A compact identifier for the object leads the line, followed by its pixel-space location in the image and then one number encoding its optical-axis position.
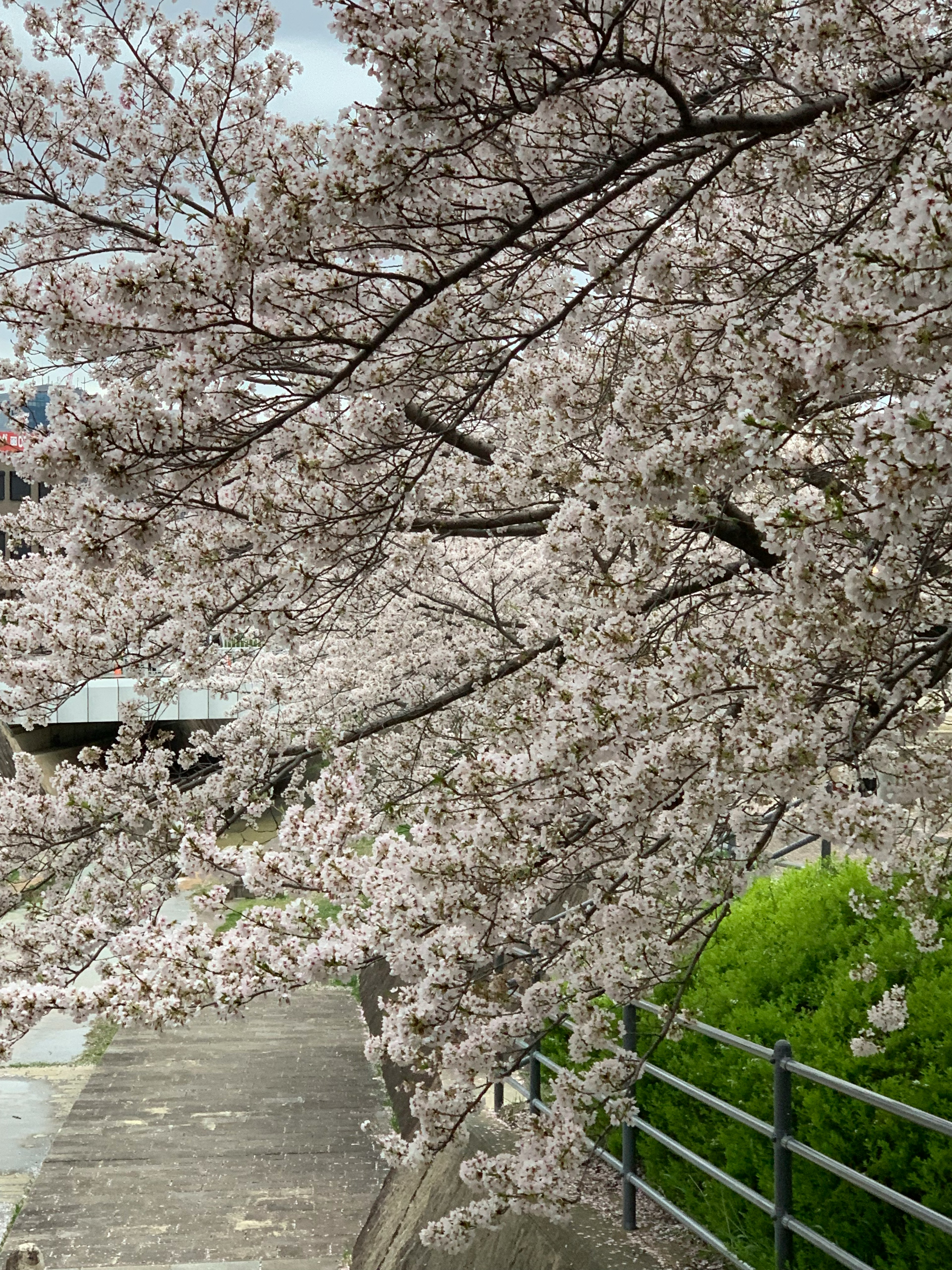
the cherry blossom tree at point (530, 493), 2.64
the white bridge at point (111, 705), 26.02
